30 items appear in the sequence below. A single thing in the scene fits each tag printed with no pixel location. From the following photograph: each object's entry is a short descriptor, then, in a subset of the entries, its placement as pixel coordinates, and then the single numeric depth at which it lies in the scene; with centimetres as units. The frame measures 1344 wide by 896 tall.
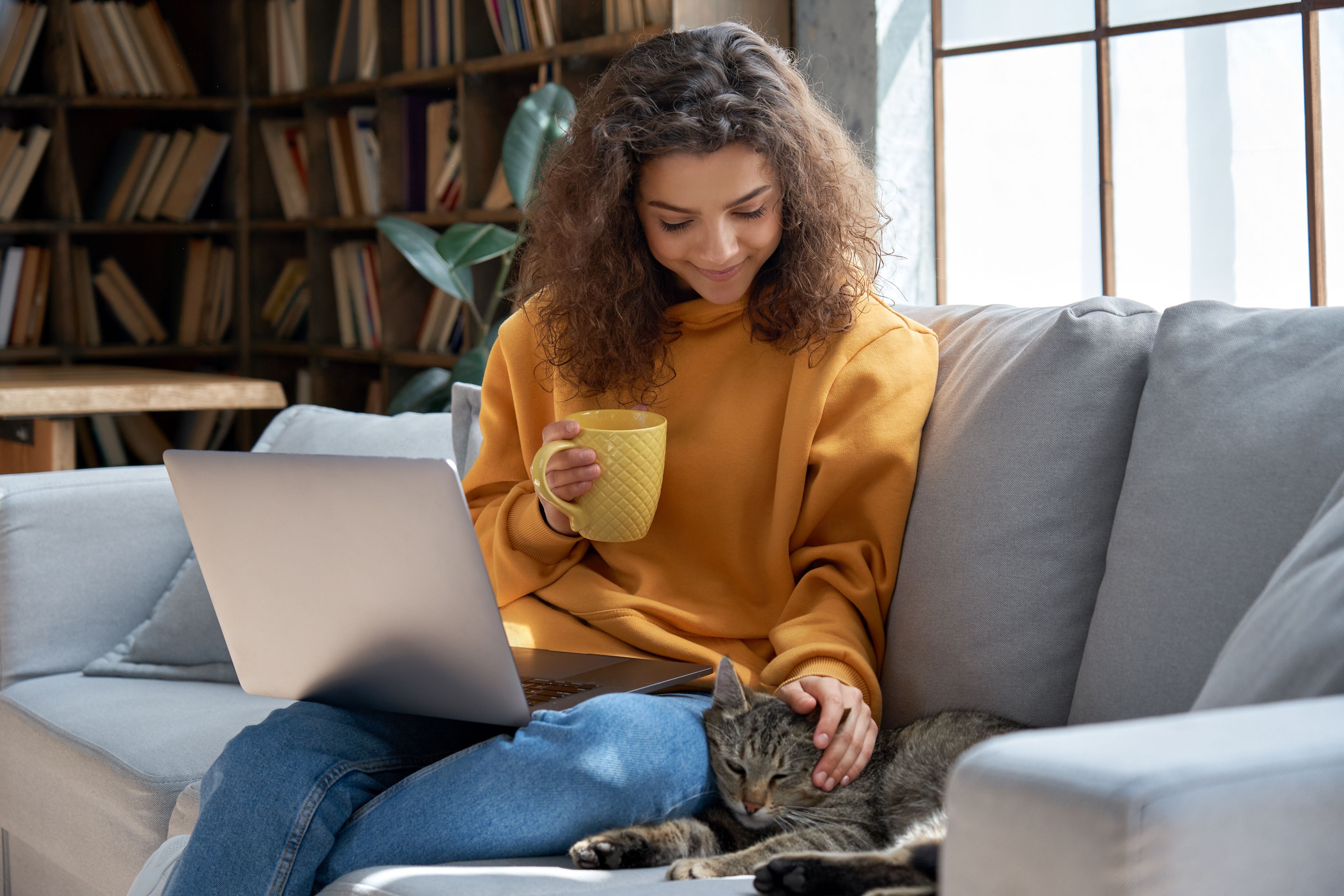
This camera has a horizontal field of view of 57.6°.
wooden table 279
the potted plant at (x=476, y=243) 286
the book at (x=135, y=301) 426
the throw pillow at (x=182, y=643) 191
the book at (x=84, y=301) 423
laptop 102
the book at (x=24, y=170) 400
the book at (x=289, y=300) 429
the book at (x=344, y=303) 398
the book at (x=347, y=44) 385
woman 135
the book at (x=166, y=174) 425
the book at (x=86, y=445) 431
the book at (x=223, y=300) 439
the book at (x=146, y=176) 421
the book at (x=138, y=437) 441
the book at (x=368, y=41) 367
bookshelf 364
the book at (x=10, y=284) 405
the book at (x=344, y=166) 394
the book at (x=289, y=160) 416
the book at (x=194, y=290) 438
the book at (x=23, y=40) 398
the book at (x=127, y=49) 407
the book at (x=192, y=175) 427
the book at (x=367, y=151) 381
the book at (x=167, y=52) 420
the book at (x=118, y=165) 419
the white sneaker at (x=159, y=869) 121
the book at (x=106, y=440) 430
